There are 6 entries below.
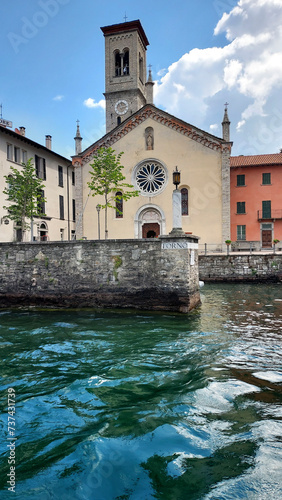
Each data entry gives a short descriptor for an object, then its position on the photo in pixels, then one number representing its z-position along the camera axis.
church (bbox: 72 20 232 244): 25.16
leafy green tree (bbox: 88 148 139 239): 19.79
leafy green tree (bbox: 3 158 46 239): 19.62
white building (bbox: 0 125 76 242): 22.83
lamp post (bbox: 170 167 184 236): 10.27
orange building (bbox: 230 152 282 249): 27.22
